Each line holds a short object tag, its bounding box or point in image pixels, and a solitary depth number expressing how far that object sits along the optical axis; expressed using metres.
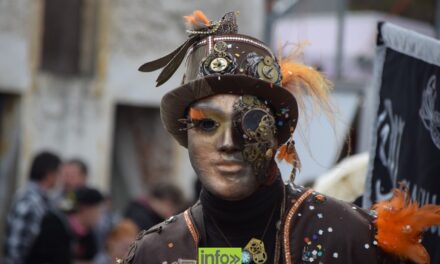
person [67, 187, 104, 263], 14.64
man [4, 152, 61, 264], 14.10
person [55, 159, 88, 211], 17.20
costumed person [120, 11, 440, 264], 5.94
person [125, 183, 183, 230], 13.91
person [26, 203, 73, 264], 13.94
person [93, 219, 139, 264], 12.71
